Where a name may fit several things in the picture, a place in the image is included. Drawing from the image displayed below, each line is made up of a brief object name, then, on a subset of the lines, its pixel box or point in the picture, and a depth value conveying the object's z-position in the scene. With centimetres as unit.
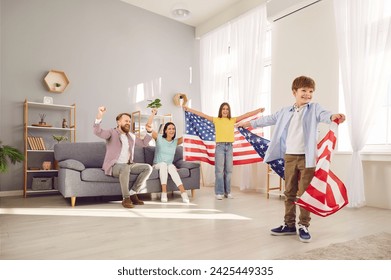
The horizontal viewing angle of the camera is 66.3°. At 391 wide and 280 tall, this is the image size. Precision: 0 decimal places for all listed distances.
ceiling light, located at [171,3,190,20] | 502
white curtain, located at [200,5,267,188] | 497
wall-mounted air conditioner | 418
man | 357
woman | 396
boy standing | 221
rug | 180
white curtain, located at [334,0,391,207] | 343
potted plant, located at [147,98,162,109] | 509
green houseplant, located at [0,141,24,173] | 370
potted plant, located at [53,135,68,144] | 462
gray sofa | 352
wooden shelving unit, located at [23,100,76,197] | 445
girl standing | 421
